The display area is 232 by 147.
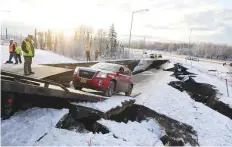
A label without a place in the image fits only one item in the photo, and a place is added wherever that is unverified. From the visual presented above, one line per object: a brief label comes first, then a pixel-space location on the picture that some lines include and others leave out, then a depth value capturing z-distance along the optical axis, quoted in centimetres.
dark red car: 634
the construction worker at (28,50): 655
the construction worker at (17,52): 1028
